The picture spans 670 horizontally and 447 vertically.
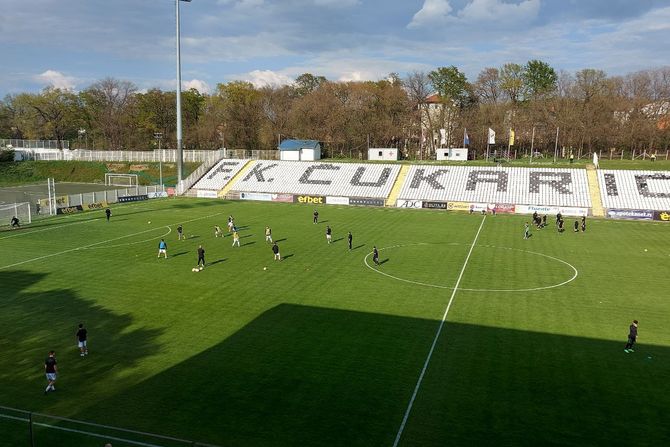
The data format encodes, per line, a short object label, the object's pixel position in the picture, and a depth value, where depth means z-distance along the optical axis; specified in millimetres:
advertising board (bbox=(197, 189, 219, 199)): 72525
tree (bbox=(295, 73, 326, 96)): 144662
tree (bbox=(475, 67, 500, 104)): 109000
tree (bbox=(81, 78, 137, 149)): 115188
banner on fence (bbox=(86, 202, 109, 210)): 57300
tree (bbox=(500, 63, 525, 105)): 107625
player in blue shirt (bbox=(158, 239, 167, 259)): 33616
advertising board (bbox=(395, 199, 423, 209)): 62969
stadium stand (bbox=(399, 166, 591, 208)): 61125
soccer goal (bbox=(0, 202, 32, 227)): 47125
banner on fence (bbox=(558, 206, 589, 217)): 57094
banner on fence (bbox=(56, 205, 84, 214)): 53550
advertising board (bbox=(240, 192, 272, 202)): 69688
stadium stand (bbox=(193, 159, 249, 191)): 75812
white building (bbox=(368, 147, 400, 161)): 90750
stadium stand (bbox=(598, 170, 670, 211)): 57384
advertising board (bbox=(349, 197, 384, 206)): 64438
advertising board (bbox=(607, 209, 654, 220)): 54812
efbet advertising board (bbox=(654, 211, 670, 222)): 54075
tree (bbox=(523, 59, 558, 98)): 107000
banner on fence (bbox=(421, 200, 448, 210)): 61888
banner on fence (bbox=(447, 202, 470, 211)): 60844
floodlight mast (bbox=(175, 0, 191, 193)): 66362
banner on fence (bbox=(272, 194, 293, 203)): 68625
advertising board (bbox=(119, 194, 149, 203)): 63841
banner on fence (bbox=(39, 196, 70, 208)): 52844
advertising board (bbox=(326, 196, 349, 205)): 65981
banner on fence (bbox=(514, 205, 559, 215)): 57834
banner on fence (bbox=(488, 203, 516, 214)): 58875
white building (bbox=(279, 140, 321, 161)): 87375
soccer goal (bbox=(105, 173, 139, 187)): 86162
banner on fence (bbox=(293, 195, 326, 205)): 67125
